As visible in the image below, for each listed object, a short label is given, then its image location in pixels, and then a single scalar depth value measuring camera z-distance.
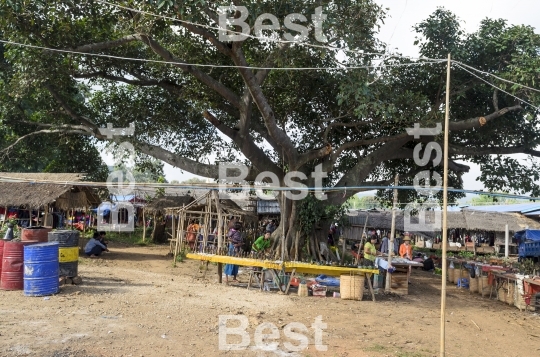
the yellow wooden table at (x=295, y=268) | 11.55
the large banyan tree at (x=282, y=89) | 12.15
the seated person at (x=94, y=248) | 16.73
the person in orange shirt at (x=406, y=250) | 15.68
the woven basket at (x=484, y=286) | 13.83
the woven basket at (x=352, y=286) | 11.56
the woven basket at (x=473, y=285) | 14.45
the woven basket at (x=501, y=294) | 12.92
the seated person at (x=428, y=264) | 20.03
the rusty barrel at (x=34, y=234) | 10.98
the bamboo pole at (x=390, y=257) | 11.90
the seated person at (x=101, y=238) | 17.34
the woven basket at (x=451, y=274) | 16.84
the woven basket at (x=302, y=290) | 11.79
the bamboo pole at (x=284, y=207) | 14.98
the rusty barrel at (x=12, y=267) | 10.05
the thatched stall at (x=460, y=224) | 26.92
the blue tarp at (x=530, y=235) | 17.98
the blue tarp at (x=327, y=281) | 12.67
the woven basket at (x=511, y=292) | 12.45
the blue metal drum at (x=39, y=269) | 9.60
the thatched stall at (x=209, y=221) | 16.04
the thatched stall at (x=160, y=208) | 25.53
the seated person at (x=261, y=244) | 14.40
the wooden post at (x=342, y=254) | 17.18
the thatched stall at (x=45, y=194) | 17.31
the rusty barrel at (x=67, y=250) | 10.63
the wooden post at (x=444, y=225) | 6.26
